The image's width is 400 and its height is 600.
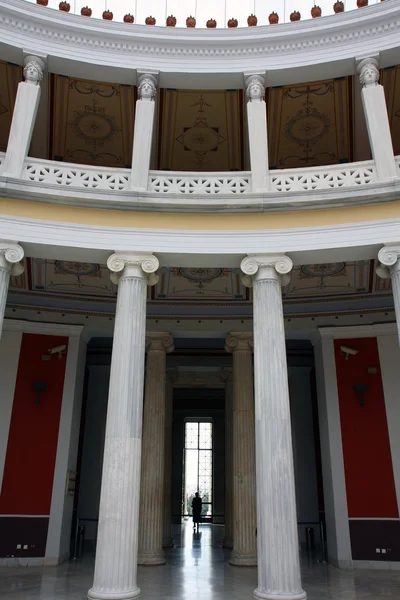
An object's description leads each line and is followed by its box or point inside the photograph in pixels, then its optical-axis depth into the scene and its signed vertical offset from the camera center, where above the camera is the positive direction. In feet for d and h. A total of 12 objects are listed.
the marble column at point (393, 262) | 25.81 +11.20
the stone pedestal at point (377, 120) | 27.99 +19.91
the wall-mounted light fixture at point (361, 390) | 37.27 +7.39
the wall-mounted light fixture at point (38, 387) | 37.19 +7.39
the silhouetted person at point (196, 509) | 64.34 -1.26
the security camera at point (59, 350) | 38.37 +10.27
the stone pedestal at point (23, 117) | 27.89 +19.93
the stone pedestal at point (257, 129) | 28.94 +20.12
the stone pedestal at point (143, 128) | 28.96 +20.18
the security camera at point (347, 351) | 38.17 +10.29
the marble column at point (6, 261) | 25.59 +11.05
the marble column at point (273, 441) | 22.50 +2.54
